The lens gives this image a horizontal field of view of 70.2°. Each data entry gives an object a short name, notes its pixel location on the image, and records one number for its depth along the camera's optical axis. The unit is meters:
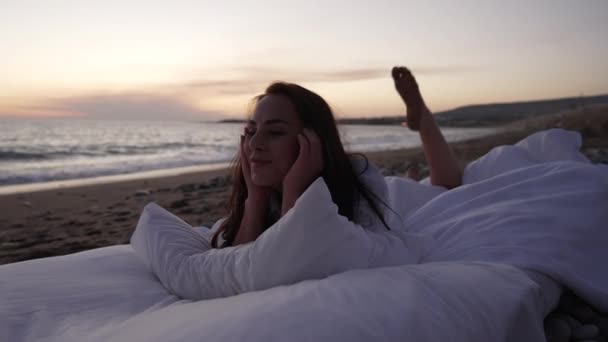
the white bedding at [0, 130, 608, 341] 1.17
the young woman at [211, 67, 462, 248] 1.82
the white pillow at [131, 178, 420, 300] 1.40
